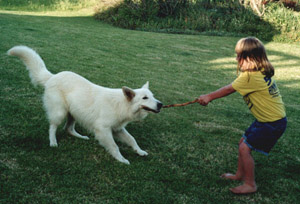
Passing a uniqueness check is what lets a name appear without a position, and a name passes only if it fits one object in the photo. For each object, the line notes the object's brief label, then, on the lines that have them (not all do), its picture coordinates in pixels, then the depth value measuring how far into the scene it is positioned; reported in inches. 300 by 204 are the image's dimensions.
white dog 140.6
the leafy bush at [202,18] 678.5
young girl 116.0
